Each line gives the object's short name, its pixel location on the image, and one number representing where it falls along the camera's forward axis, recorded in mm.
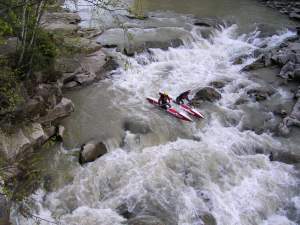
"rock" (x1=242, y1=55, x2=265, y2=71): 16828
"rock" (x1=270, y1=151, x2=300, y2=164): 11016
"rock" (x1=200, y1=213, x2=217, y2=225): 8758
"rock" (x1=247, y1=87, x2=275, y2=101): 14430
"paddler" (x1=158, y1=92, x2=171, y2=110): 12930
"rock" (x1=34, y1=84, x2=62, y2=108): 11266
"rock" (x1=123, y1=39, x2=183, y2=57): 16703
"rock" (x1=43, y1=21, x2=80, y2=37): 15950
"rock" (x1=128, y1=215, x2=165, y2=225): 8508
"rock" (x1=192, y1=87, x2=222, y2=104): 13908
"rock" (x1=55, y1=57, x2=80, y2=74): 12901
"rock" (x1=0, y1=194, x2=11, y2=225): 7191
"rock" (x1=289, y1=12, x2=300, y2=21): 23759
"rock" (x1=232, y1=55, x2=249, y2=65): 17688
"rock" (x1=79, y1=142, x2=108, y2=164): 10102
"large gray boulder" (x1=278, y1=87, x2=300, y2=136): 12307
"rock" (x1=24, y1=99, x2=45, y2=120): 10509
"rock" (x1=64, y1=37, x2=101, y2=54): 12827
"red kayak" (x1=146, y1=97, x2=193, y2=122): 12469
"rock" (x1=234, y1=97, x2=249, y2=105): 14055
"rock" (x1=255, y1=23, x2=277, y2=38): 20594
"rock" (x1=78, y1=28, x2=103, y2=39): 17567
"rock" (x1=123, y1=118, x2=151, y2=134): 11599
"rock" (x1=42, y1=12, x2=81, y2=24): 18366
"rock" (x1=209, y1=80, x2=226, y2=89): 15152
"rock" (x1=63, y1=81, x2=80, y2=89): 13776
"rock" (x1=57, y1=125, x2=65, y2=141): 10898
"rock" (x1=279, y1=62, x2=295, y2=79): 16125
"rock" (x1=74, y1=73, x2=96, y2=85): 14125
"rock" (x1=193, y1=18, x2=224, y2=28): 20969
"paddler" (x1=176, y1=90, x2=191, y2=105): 13172
